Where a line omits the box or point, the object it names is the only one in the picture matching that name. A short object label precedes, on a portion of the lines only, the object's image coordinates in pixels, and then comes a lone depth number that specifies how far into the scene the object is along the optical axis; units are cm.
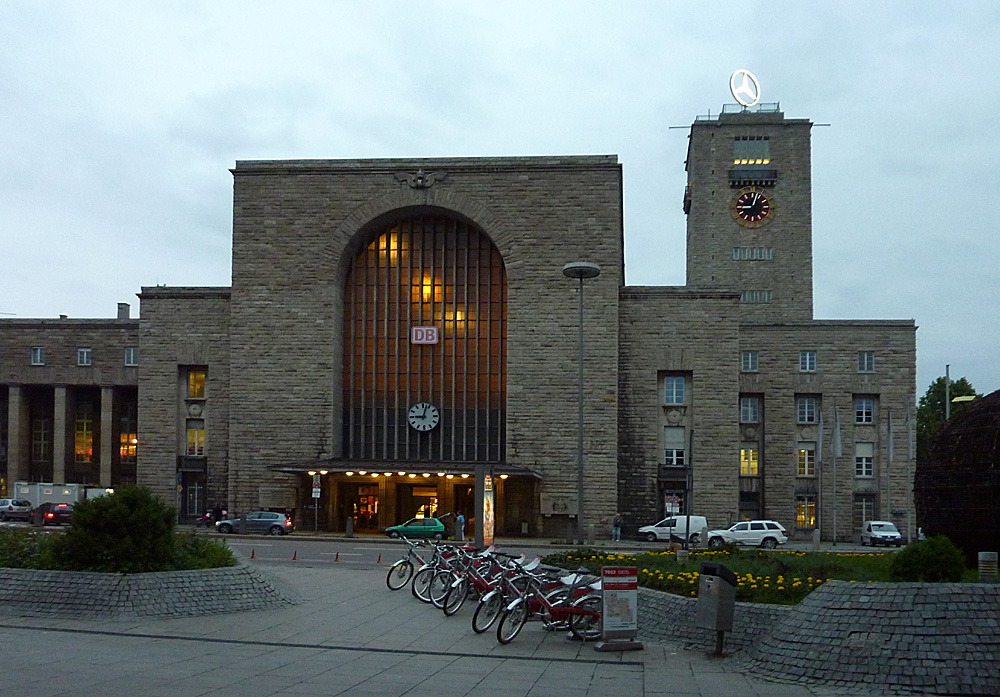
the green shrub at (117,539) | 1797
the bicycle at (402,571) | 2292
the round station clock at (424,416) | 4828
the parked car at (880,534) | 4734
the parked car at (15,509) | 4897
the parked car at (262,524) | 4403
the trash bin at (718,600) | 1445
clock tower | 7131
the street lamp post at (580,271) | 3297
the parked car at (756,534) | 4359
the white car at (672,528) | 4478
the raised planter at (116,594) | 1711
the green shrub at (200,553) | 1911
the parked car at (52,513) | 4644
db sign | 4834
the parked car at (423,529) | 4294
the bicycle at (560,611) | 1562
